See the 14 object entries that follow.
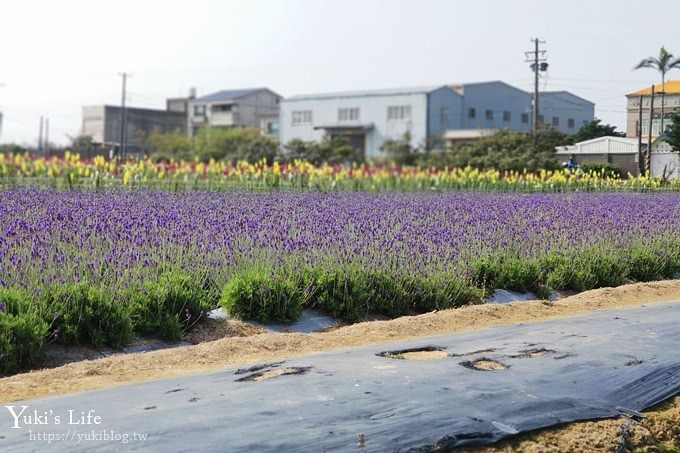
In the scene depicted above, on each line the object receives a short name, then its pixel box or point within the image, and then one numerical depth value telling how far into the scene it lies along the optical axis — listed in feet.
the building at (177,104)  268.21
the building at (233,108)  239.30
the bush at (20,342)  18.65
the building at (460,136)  169.42
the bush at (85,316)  20.47
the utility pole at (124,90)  192.18
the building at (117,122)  240.53
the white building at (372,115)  177.68
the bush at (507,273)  31.60
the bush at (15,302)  19.85
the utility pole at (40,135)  244.83
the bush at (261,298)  24.25
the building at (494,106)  164.96
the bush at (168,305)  22.17
